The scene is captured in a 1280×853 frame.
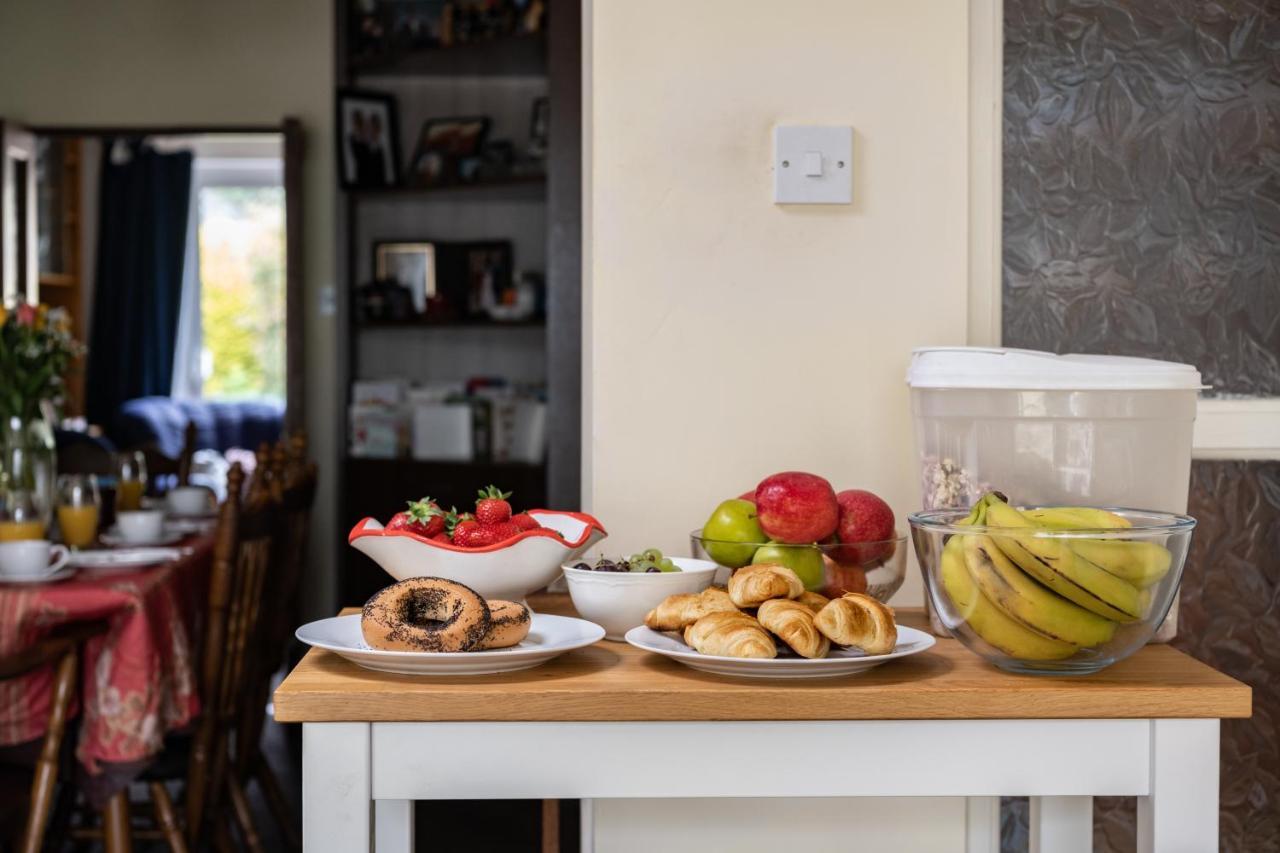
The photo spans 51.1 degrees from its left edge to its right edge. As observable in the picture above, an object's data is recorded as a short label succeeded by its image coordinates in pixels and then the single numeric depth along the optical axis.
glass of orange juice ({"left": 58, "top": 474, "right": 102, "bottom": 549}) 2.73
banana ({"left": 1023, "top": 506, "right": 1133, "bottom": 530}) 1.05
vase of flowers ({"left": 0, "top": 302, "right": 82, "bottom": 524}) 2.80
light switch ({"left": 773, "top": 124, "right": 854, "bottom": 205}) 1.54
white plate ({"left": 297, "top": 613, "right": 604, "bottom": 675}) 1.05
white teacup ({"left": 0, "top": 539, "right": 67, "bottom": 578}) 2.35
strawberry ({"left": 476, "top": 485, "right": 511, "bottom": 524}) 1.24
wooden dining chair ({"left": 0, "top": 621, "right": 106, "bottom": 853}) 2.16
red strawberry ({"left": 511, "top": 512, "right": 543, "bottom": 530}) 1.26
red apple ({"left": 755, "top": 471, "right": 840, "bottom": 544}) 1.24
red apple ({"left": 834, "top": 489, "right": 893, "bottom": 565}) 1.26
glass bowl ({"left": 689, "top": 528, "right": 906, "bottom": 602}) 1.23
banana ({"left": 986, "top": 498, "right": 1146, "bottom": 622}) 1.01
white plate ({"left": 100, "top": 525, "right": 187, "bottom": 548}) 2.83
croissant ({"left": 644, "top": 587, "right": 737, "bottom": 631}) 1.11
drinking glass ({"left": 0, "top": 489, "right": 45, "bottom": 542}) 2.51
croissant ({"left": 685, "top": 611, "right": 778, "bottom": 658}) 1.04
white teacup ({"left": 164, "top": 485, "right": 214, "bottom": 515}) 3.51
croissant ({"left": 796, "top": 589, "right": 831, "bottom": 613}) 1.11
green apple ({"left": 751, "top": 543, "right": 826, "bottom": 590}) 1.22
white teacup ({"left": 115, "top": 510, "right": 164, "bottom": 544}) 2.85
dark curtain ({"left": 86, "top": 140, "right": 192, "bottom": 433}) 7.82
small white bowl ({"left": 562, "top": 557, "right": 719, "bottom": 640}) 1.19
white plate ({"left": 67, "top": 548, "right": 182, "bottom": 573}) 2.50
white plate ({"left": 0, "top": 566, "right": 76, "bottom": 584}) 2.33
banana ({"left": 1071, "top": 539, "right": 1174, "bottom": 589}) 1.02
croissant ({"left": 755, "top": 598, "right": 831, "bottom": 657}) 1.04
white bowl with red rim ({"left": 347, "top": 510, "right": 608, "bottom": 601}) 1.21
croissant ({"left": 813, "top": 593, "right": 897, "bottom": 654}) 1.05
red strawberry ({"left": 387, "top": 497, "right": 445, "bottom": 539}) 1.24
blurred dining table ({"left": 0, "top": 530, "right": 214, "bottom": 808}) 2.26
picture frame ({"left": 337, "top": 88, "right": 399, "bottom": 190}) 4.25
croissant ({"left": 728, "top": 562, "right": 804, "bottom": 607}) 1.11
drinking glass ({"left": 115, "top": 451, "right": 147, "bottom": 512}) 3.14
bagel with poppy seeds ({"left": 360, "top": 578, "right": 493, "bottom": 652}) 1.06
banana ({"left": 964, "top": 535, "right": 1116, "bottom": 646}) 1.04
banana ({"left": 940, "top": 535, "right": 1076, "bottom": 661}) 1.06
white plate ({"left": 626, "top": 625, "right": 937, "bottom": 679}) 1.04
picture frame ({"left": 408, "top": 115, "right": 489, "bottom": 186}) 4.29
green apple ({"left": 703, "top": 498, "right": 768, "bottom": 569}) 1.26
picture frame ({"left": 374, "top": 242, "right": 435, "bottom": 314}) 4.44
